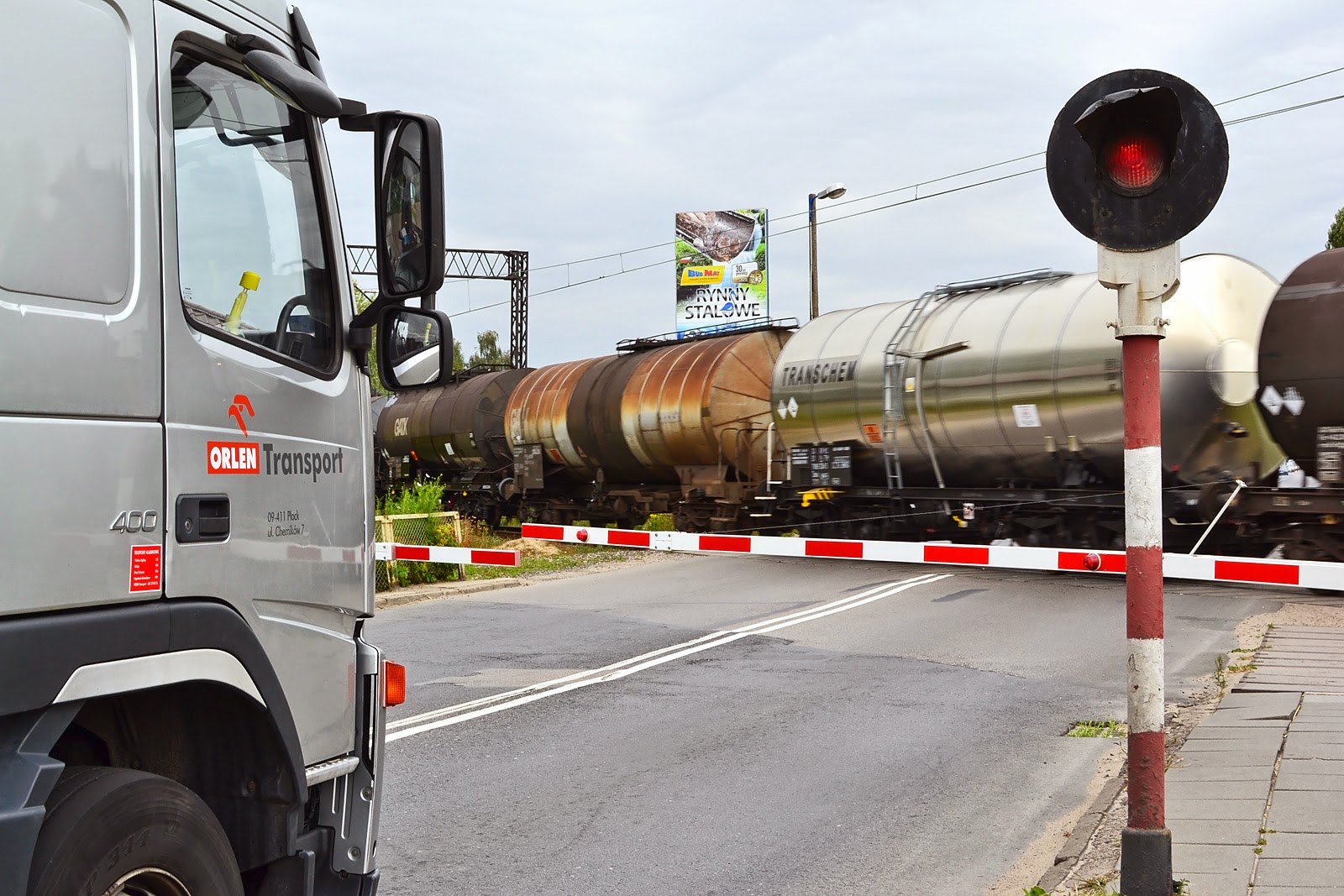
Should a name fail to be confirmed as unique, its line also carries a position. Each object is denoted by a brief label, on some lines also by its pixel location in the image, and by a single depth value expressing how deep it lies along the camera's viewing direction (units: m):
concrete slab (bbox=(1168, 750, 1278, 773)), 5.98
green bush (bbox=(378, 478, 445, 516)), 18.67
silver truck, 2.48
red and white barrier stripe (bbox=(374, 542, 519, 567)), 13.26
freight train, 14.37
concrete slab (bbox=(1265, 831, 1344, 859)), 4.60
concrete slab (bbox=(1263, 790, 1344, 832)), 4.90
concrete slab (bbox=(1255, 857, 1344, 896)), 4.30
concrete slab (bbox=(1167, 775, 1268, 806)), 5.46
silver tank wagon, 14.66
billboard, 44.16
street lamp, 32.34
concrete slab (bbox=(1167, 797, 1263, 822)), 5.15
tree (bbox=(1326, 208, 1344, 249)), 50.22
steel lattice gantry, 54.06
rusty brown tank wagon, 21.25
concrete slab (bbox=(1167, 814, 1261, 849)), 4.83
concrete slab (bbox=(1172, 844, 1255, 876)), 4.48
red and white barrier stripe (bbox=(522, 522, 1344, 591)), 7.79
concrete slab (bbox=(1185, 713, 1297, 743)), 6.62
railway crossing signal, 4.34
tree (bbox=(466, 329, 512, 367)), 98.88
